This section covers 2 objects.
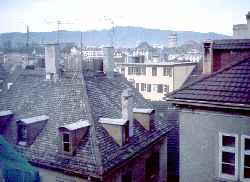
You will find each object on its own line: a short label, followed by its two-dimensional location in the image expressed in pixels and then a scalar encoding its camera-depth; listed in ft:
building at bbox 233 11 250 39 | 52.16
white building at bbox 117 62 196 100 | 188.14
